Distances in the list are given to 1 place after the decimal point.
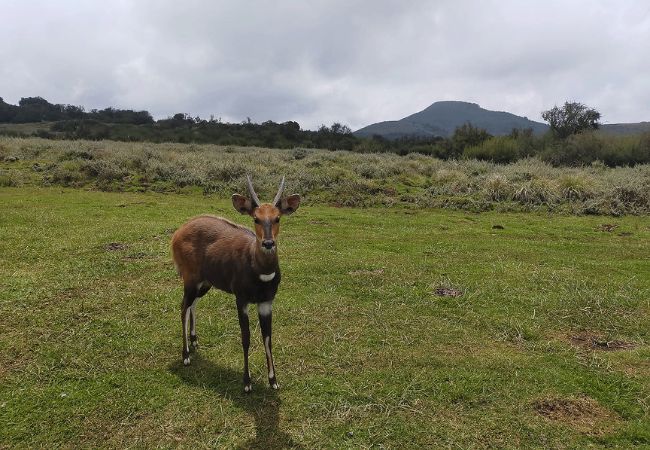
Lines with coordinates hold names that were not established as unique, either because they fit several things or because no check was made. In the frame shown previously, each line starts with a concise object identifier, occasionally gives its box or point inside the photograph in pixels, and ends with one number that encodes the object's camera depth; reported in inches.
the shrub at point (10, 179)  937.5
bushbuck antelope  223.5
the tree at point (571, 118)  2036.2
